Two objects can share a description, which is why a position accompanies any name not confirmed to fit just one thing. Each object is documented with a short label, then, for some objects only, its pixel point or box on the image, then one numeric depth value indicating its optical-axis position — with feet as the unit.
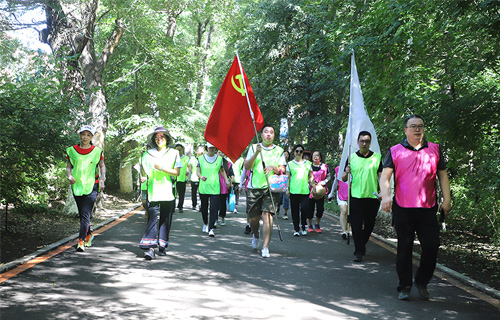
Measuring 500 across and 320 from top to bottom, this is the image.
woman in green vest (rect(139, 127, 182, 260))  27.91
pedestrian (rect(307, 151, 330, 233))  41.37
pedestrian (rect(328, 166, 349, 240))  36.96
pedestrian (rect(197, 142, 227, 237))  37.06
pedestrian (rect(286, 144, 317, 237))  38.47
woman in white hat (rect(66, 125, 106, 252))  28.91
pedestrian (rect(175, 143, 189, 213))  52.00
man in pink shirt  19.70
